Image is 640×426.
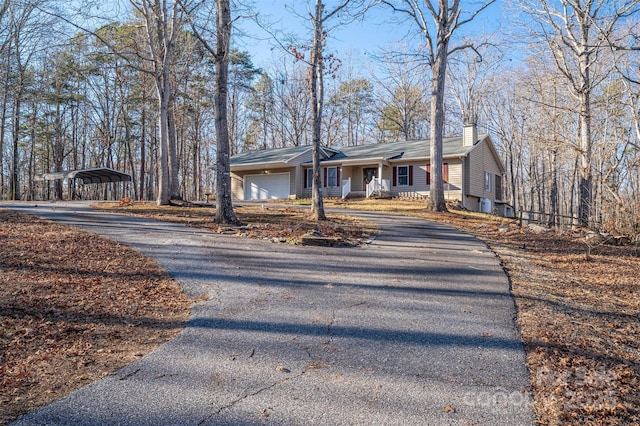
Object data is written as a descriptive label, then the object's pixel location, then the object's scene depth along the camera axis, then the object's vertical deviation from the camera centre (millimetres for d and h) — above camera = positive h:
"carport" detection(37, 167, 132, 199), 22062 +1510
